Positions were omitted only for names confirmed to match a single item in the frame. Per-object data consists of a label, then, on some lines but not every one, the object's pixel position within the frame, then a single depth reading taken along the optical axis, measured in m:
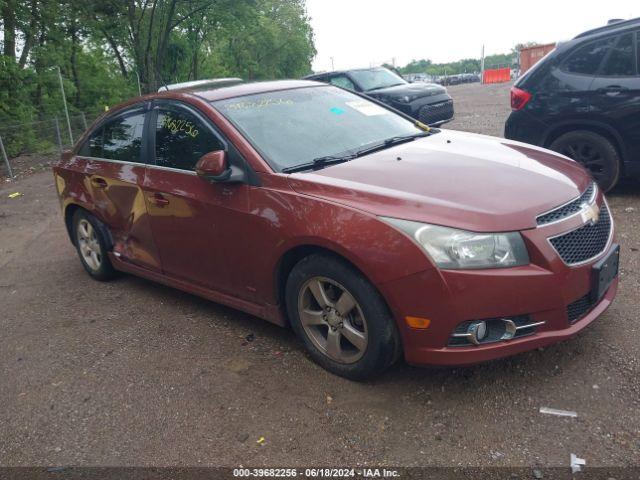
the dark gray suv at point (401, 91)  11.79
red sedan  2.78
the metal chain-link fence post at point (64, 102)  15.53
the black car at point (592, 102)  5.66
